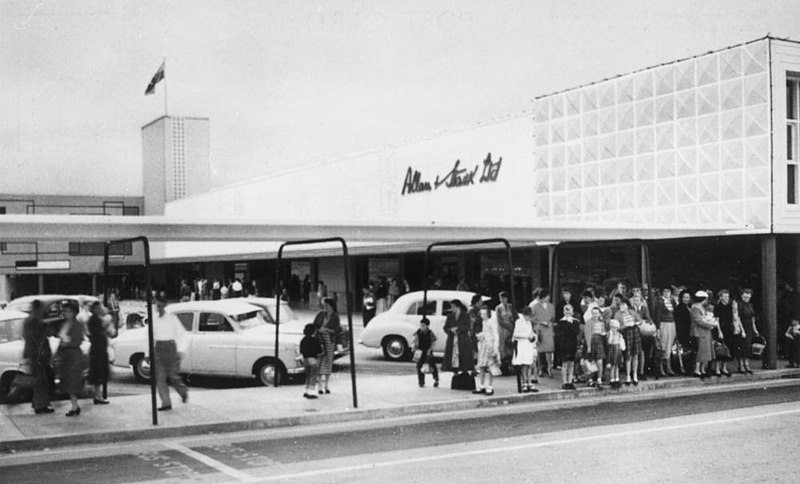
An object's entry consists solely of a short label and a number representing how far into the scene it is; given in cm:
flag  5024
